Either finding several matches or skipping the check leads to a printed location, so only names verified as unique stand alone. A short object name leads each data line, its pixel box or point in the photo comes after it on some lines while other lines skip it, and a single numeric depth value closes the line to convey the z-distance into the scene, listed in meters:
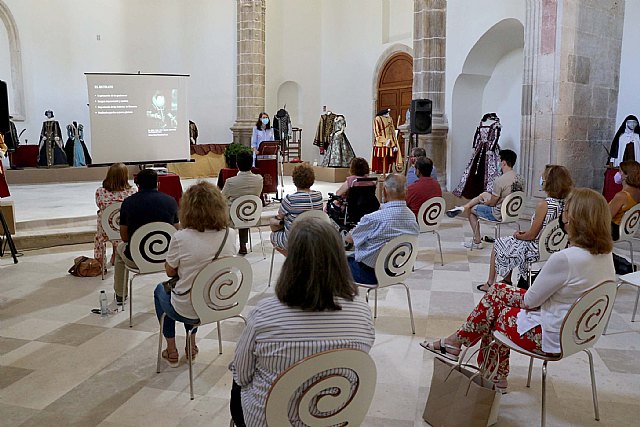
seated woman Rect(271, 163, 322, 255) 4.51
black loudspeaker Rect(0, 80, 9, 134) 5.98
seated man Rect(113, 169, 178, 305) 3.89
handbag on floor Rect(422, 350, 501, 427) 2.35
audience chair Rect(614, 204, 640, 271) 4.69
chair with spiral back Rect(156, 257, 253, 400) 2.82
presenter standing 12.13
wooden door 13.36
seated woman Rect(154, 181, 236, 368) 2.93
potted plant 7.89
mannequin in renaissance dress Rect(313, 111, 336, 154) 13.57
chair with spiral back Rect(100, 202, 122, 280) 4.61
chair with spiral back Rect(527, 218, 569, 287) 4.02
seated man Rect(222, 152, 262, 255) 5.93
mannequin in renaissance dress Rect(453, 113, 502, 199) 8.80
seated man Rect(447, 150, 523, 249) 5.98
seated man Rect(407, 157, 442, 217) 5.67
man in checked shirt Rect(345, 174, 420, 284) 3.60
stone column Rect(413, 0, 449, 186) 9.52
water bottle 4.16
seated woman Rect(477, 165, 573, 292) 4.01
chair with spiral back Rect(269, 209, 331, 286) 4.18
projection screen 8.18
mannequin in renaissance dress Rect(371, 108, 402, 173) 11.72
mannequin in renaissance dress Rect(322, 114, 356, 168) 12.80
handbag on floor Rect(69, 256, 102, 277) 5.26
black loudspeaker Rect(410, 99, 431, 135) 8.79
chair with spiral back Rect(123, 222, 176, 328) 3.69
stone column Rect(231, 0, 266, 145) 13.86
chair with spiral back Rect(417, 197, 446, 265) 5.41
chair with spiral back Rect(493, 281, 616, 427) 2.34
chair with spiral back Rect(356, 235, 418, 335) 3.54
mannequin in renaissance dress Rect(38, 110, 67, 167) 11.94
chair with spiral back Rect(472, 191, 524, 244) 5.55
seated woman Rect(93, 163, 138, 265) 4.84
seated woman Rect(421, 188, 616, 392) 2.42
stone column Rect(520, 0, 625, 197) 7.21
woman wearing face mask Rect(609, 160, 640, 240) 4.79
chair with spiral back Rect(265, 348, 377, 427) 1.64
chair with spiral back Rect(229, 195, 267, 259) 5.54
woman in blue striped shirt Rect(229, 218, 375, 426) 1.72
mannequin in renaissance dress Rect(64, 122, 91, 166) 12.30
